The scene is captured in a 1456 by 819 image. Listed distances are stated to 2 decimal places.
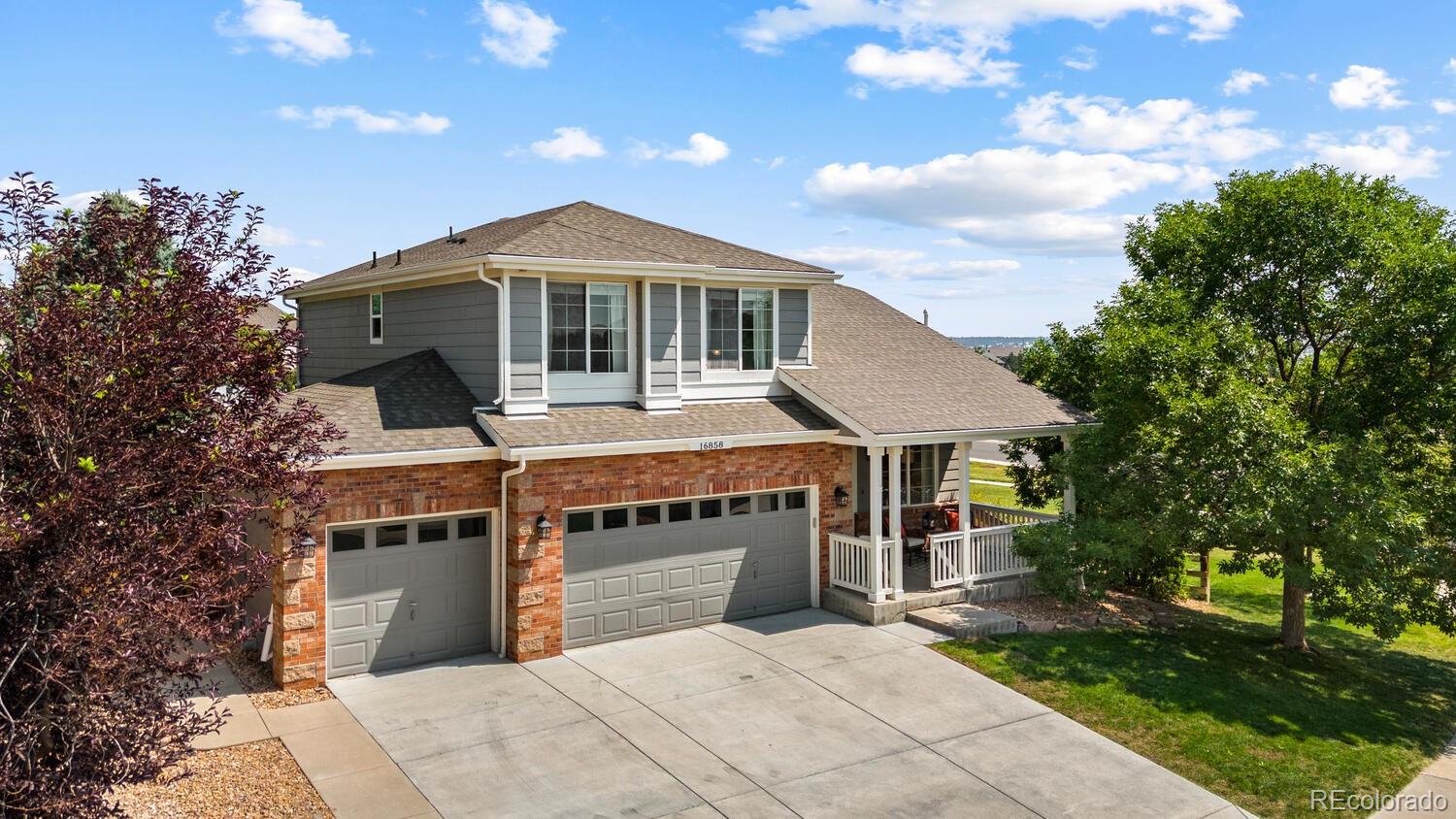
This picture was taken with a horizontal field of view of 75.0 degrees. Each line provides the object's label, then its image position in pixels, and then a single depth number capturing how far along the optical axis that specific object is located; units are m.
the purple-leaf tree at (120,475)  5.10
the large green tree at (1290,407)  11.98
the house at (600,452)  11.55
